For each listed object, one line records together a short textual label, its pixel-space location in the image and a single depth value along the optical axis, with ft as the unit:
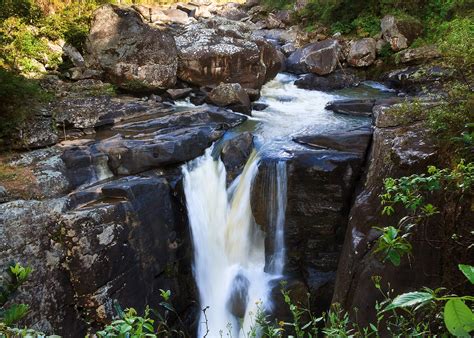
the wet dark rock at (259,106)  32.92
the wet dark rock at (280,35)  56.03
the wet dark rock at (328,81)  39.86
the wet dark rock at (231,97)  30.96
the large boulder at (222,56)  33.68
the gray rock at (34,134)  21.36
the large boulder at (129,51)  31.19
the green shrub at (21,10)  29.62
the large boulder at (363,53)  42.56
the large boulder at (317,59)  41.70
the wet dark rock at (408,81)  32.32
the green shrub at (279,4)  75.77
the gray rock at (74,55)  32.73
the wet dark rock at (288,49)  49.38
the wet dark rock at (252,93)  34.32
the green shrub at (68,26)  33.45
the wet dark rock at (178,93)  31.89
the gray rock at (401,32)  41.24
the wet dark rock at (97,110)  24.97
